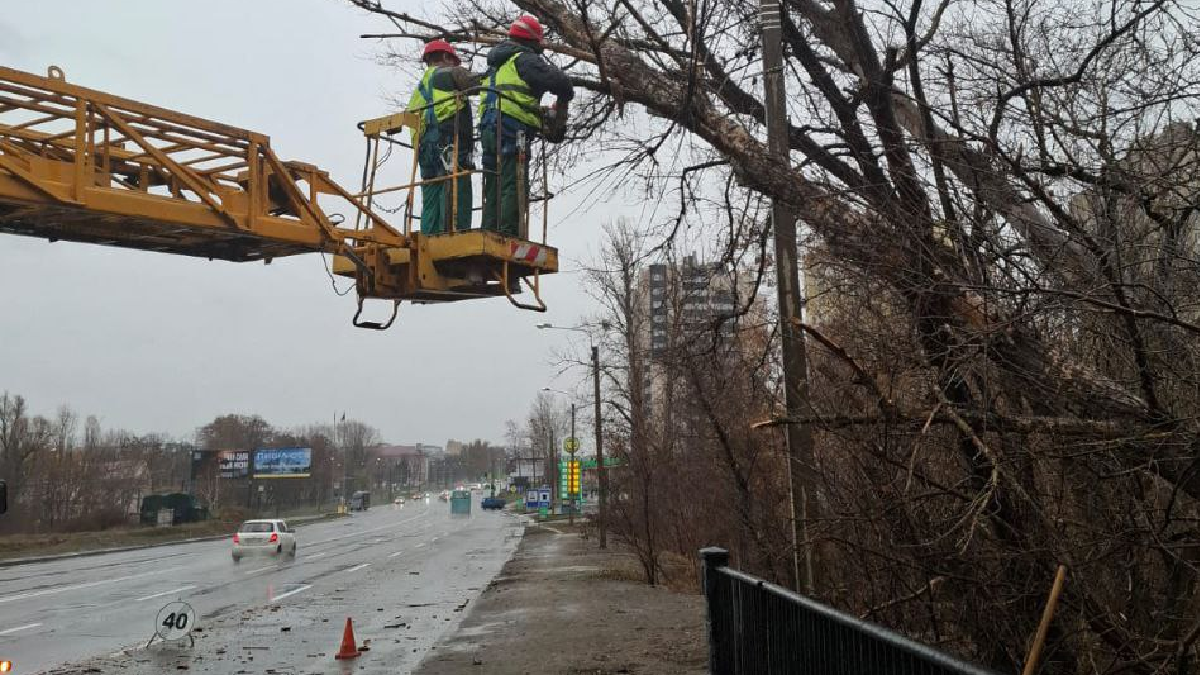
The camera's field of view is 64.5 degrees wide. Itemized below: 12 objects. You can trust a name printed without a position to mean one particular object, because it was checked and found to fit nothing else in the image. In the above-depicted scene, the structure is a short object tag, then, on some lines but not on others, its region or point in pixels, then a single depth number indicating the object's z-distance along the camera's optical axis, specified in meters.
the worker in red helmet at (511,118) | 8.12
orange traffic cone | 11.81
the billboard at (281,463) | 81.06
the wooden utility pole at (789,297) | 7.30
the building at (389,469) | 177.84
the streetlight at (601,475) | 29.08
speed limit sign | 12.80
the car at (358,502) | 111.53
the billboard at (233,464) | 79.12
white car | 34.12
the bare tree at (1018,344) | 5.00
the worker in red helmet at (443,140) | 8.42
